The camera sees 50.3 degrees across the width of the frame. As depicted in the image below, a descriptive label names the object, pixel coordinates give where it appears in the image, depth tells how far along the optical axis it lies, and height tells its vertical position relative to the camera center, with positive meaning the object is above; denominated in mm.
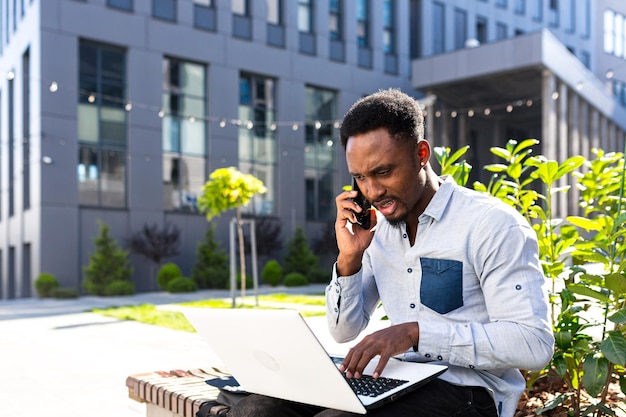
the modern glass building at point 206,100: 19656 +3754
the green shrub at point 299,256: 22984 -1667
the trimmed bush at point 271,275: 21297 -2133
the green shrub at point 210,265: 20453 -1775
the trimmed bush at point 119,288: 18609 -2245
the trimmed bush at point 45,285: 18641 -2145
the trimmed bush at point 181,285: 18750 -2185
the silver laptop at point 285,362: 1694 -431
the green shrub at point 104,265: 18923 -1636
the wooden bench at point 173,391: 2584 -784
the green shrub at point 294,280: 20844 -2266
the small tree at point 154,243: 20062 -1045
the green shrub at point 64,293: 18266 -2329
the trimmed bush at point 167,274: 19688 -1954
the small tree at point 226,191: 13312 +352
